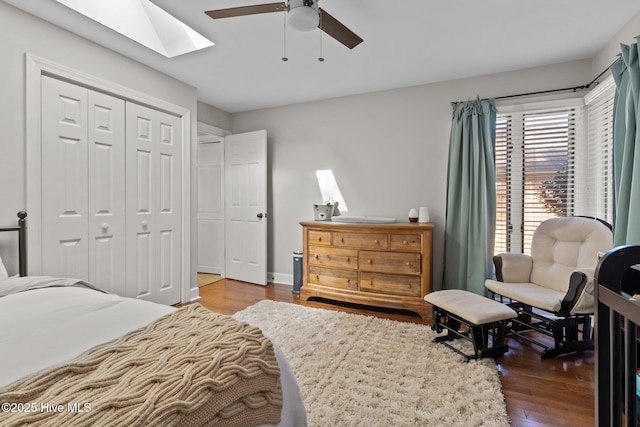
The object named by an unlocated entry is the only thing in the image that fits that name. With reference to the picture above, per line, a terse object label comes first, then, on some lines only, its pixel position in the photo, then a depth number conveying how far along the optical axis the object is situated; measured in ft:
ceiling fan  5.71
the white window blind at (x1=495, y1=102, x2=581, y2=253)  10.36
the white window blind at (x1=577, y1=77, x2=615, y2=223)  8.90
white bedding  3.21
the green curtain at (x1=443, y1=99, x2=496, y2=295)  10.70
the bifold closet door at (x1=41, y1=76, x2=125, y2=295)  7.98
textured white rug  5.53
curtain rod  9.53
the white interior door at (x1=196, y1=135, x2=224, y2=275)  16.55
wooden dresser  10.44
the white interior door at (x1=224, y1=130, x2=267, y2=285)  14.48
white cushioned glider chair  7.34
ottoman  7.21
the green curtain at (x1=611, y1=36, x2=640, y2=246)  6.45
